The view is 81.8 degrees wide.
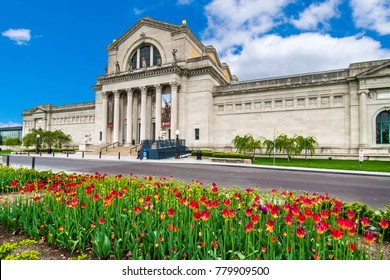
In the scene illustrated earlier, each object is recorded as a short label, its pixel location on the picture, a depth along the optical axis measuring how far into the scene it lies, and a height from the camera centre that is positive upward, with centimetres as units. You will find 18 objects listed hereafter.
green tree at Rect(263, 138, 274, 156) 2992 +1
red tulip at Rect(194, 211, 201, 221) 275 -87
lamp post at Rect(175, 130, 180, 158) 3058 -60
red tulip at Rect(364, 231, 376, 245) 219 -91
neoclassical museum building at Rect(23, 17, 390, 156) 2945 +715
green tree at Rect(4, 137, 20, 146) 7184 +60
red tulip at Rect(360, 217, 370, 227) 265 -91
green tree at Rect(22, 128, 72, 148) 4997 +135
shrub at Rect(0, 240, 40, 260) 266 -136
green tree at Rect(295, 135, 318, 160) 2753 +16
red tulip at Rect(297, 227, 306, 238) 243 -96
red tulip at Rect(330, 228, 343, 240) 226 -89
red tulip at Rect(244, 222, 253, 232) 253 -94
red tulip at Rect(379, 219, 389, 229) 256 -90
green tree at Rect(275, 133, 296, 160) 2775 +14
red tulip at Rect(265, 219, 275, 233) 254 -92
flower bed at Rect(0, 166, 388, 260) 274 -124
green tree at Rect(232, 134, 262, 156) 2998 +13
